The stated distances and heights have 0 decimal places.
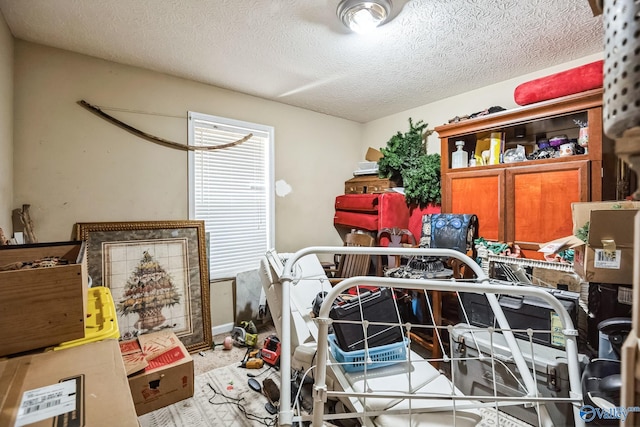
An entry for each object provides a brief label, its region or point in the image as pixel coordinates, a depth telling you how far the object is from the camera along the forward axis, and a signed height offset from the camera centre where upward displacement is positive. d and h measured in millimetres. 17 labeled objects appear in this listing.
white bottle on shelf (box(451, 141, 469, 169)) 2566 +468
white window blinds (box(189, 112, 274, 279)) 2795 +209
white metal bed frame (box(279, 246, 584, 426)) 829 -487
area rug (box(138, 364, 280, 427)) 1743 -1301
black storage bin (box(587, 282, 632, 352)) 1439 -505
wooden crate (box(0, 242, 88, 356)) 996 -349
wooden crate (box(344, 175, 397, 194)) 3248 +306
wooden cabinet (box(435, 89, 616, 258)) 1831 +238
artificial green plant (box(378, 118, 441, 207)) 2871 +465
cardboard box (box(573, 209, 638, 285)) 1390 -206
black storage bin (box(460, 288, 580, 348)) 1642 -646
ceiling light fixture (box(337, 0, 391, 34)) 1574 +1150
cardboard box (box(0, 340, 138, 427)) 692 -503
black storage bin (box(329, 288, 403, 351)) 1407 -594
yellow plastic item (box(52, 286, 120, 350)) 1107 -492
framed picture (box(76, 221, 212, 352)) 2285 -535
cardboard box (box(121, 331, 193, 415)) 1703 -1025
